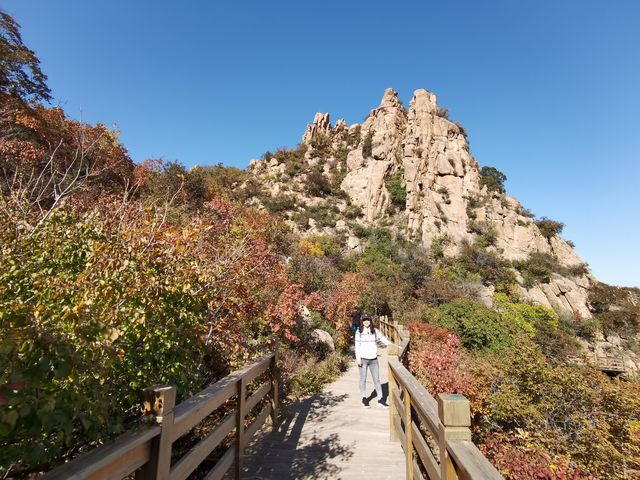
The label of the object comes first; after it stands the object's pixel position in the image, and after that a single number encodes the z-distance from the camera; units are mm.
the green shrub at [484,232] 33094
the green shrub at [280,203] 37000
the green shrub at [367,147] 41797
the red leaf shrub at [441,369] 5881
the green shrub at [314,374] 7504
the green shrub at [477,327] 15211
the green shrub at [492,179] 39250
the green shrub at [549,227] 36406
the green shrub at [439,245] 31641
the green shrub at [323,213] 36188
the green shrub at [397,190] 38438
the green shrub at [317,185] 40031
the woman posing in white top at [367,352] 6378
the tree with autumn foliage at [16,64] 14227
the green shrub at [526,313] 21600
